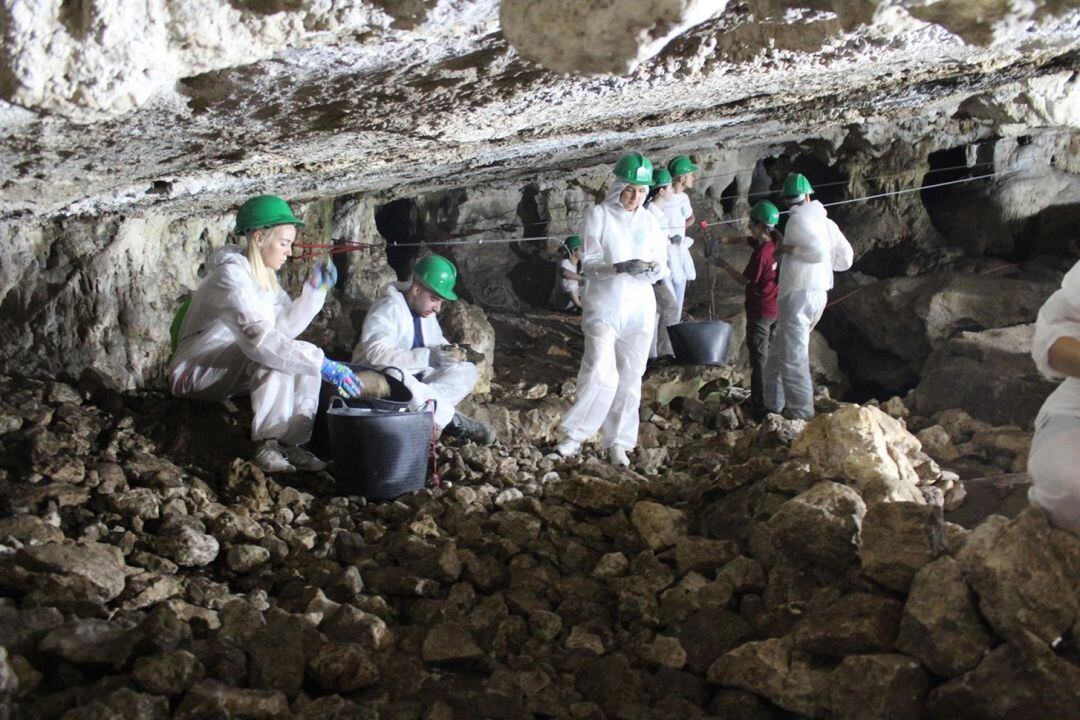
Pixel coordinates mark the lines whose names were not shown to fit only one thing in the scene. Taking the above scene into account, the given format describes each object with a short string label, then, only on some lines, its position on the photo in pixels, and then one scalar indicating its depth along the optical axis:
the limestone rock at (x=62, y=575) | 2.81
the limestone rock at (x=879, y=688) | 2.30
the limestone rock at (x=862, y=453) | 3.56
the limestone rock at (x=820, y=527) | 2.93
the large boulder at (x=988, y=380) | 6.45
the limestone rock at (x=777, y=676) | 2.45
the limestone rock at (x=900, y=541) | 2.68
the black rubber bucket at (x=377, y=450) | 4.18
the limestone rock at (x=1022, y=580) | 2.36
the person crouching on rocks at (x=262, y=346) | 4.36
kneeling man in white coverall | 5.19
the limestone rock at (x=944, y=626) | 2.37
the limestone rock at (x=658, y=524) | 3.55
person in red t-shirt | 6.47
